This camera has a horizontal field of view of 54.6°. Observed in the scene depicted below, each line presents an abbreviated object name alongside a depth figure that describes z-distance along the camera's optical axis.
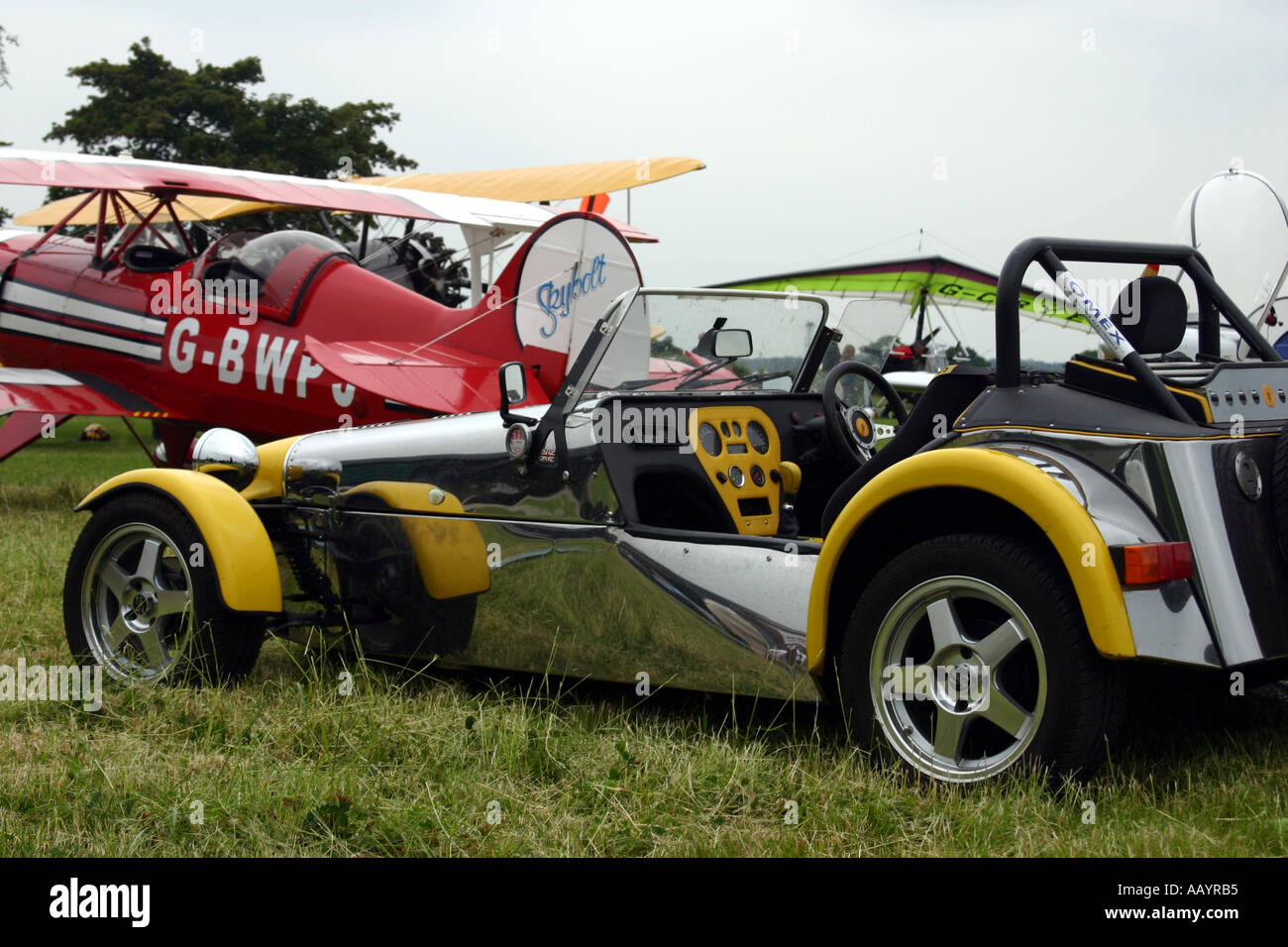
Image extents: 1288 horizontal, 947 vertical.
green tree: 37.88
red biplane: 10.29
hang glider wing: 22.48
